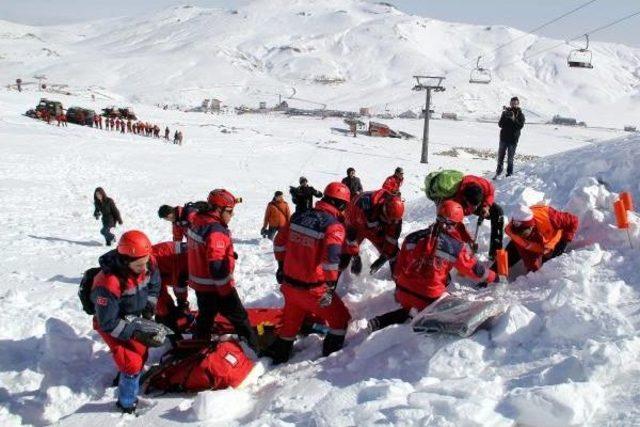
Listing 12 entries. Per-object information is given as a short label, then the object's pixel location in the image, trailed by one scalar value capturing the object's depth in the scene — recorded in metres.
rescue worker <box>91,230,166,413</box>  4.36
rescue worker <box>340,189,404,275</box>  6.34
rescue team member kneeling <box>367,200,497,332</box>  5.05
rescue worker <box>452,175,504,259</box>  6.03
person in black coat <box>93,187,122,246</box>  11.28
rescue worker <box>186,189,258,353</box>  5.07
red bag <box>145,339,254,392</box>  4.72
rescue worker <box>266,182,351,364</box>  4.96
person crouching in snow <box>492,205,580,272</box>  5.83
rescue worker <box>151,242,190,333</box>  6.04
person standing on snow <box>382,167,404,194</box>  9.25
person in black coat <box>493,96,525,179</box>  10.53
